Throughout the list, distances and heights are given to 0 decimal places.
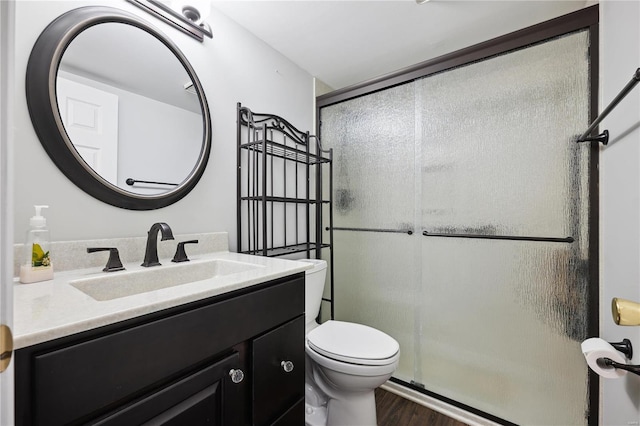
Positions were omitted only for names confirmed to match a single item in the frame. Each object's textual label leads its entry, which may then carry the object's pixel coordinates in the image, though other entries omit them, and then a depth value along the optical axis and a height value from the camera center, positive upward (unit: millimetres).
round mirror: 903 +409
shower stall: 1305 -48
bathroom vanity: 479 -319
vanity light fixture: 1170 +910
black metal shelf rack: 1538 +169
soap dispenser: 765 -125
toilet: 1251 -724
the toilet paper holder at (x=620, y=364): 664 -398
